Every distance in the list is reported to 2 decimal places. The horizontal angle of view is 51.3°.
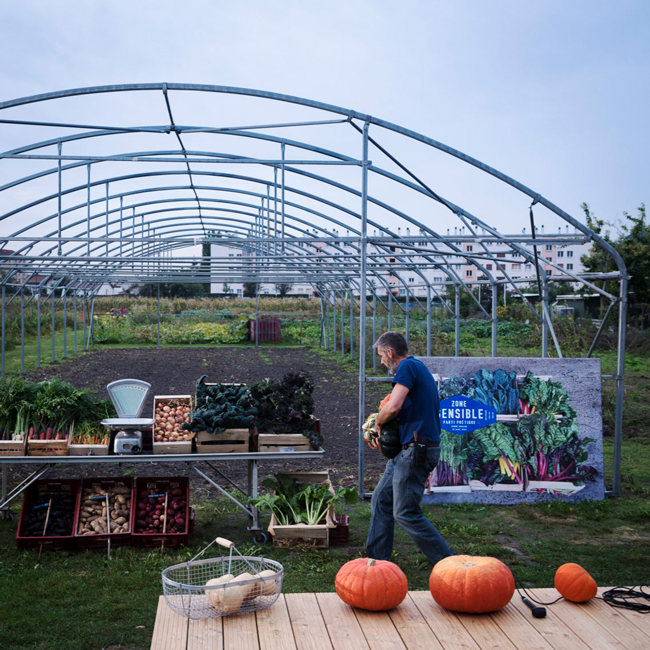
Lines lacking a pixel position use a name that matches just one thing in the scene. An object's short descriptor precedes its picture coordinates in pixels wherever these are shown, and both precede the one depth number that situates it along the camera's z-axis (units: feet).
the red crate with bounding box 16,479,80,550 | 18.85
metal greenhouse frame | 23.52
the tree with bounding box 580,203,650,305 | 74.69
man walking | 15.38
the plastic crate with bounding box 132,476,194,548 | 19.21
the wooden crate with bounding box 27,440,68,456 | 19.08
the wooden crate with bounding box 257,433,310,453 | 19.99
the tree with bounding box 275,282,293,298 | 137.43
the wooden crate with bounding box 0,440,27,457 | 19.07
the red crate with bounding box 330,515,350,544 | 19.86
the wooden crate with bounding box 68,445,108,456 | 19.33
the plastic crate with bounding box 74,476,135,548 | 19.06
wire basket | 8.66
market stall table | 18.99
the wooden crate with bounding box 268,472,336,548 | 19.39
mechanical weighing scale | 19.36
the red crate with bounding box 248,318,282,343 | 97.96
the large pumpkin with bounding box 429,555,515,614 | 8.77
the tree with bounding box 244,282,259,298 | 155.81
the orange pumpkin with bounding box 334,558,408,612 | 8.85
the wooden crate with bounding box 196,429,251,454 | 19.77
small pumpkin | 9.09
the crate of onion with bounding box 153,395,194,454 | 19.70
